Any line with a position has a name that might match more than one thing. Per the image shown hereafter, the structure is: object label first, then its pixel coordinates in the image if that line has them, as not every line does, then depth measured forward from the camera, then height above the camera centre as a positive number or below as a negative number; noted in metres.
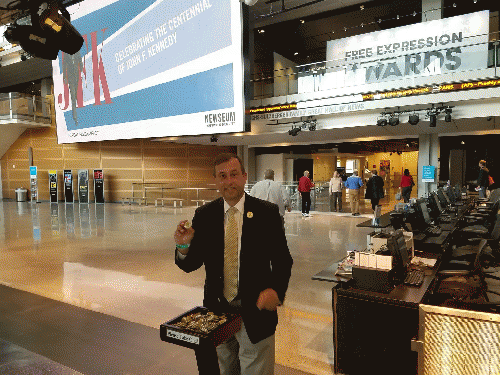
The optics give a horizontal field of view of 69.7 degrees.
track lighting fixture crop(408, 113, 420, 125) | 10.16 +1.17
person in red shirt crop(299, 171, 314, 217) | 11.34 -0.93
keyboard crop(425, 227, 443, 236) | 4.22 -0.85
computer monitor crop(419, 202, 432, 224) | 4.80 -0.71
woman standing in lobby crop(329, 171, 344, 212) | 11.79 -1.00
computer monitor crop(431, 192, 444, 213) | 6.12 -0.73
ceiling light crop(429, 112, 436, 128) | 9.98 +1.15
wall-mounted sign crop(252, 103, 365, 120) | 10.73 +1.63
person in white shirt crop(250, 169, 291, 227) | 4.80 -0.39
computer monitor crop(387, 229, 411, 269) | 2.53 -0.64
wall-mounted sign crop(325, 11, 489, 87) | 9.48 +3.53
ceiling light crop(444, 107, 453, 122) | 9.71 +1.28
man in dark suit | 1.60 -0.45
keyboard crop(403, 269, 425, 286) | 2.48 -0.84
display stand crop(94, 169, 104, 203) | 16.83 -0.88
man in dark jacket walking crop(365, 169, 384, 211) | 10.30 -0.77
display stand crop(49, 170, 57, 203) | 17.28 -0.92
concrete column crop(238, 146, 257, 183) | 18.47 +0.26
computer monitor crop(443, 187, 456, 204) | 8.09 -0.82
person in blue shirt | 11.08 -0.80
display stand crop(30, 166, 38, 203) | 17.17 -0.80
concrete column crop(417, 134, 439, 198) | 12.76 +0.19
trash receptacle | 18.19 -1.44
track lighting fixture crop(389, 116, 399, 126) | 10.36 +1.17
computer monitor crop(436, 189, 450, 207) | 7.30 -0.81
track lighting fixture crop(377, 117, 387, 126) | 10.59 +1.16
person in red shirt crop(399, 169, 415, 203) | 12.18 -0.83
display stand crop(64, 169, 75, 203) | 17.14 -0.96
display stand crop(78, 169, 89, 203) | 16.97 -0.92
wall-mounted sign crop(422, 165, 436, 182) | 12.33 -0.45
